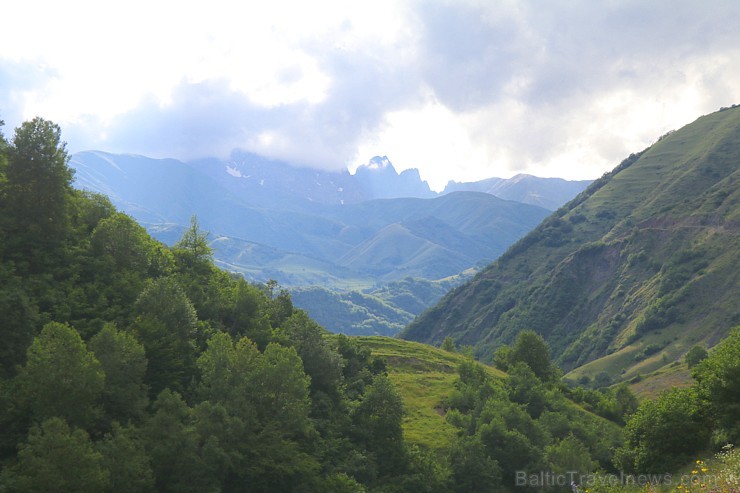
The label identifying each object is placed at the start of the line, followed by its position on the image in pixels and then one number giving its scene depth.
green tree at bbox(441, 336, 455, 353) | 166.36
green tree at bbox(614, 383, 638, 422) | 121.58
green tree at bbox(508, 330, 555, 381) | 128.75
